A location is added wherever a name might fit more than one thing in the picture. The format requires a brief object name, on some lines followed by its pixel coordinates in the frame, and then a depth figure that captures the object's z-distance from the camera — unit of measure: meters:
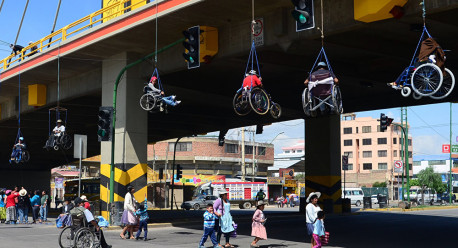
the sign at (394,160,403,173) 44.84
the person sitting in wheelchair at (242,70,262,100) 16.95
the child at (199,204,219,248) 15.84
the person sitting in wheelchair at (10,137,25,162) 27.95
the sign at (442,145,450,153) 90.43
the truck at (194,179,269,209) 56.94
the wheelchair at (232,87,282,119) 16.86
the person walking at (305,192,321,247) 14.52
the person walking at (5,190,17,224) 28.39
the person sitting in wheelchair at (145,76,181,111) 19.98
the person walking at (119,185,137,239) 19.78
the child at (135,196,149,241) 19.52
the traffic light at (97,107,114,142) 22.39
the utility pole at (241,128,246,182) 65.18
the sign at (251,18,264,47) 19.95
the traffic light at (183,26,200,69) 17.55
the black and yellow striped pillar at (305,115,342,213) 34.72
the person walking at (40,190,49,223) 30.30
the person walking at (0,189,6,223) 29.86
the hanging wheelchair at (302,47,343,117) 14.48
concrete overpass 19.12
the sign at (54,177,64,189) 49.31
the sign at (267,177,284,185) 75.62
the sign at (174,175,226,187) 69.71
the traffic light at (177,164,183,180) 46.62
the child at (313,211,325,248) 14.24
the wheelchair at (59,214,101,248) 14.46
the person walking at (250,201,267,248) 16.47
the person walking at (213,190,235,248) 16.37
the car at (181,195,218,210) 53.62
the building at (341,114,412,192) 110.87
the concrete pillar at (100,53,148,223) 25.22
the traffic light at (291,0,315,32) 13.44
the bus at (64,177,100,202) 44.84
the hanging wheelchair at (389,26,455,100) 12.91
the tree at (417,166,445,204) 93.06
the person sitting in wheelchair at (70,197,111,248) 14.64
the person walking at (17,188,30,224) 28.76
